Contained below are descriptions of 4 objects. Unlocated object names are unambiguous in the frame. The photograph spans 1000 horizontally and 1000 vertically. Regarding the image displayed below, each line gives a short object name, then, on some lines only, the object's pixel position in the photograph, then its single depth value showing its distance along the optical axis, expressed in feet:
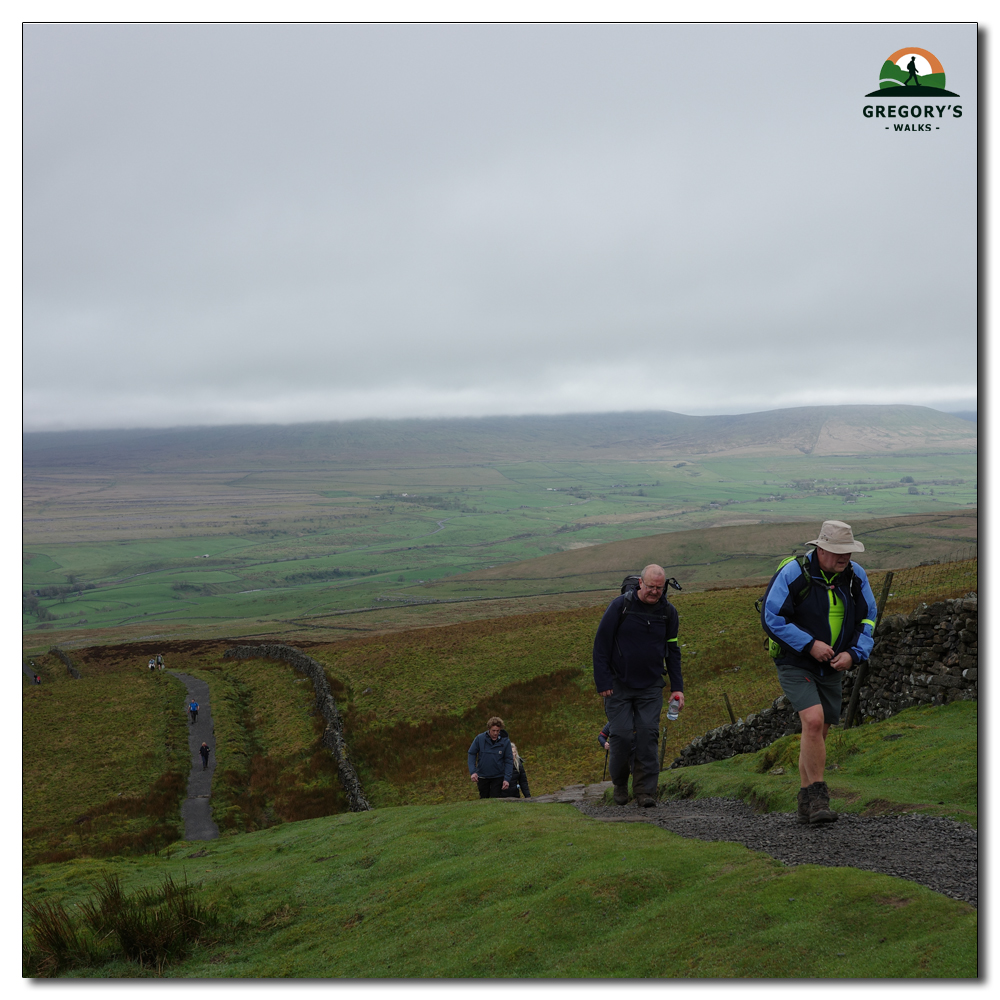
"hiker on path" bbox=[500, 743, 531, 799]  46.41
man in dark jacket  28.94
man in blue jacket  22.33
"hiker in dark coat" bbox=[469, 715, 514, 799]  44.29
